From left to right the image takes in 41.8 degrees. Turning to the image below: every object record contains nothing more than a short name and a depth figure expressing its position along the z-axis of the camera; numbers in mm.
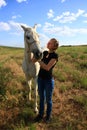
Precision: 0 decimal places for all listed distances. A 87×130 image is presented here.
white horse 2899
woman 2851
